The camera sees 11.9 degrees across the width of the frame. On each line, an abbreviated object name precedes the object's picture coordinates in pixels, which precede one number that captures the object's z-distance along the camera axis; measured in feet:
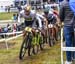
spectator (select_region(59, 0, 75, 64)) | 22.84
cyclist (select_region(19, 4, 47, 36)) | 31.66
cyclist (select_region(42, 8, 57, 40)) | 39.48
